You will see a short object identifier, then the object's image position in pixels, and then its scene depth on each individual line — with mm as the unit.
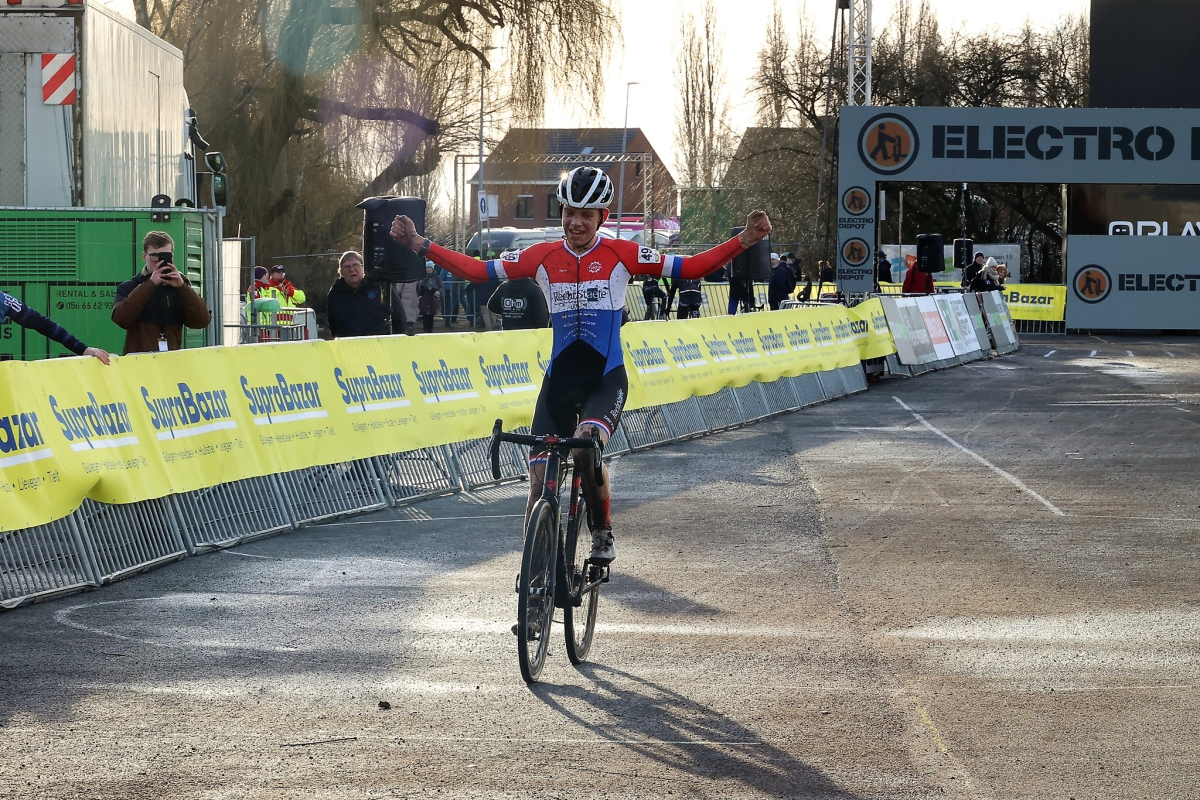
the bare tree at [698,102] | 70438
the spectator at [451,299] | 40875
